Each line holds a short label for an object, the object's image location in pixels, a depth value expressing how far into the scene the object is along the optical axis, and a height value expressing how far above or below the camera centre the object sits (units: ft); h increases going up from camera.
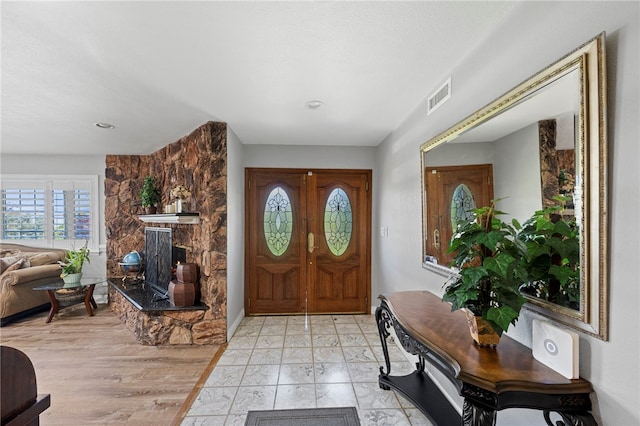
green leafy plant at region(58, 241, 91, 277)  13.33 -2.31
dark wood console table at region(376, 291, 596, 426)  3.45 -2.09
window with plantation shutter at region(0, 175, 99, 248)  14.99 +0.12
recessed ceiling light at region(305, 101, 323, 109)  8.41 +3.15
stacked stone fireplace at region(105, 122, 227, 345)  10.21 -1.18
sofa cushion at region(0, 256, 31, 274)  12.94 -2.30
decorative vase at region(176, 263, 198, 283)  10.43 -2.19
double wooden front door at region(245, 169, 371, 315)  13.35 -1.36
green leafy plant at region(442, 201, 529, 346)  3.88 -0.88
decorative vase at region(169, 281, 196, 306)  10.23 -2.90
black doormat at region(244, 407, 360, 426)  6.39 -4.63
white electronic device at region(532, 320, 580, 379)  3.49 -1.74
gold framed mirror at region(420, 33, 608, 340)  3.29 +0.81
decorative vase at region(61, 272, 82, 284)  13.20 -3.01
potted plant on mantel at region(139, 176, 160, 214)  13.01 +0.71
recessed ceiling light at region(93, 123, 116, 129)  10.43 +3.15
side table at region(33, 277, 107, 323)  12.66 -3.63
